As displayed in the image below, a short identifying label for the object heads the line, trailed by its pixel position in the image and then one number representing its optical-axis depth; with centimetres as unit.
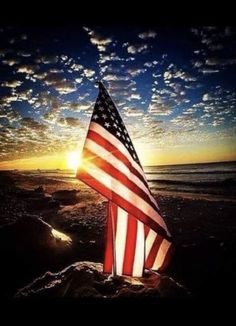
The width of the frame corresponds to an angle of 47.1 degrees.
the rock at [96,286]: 294
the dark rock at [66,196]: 1272
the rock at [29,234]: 551
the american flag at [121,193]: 265
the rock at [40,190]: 1518
